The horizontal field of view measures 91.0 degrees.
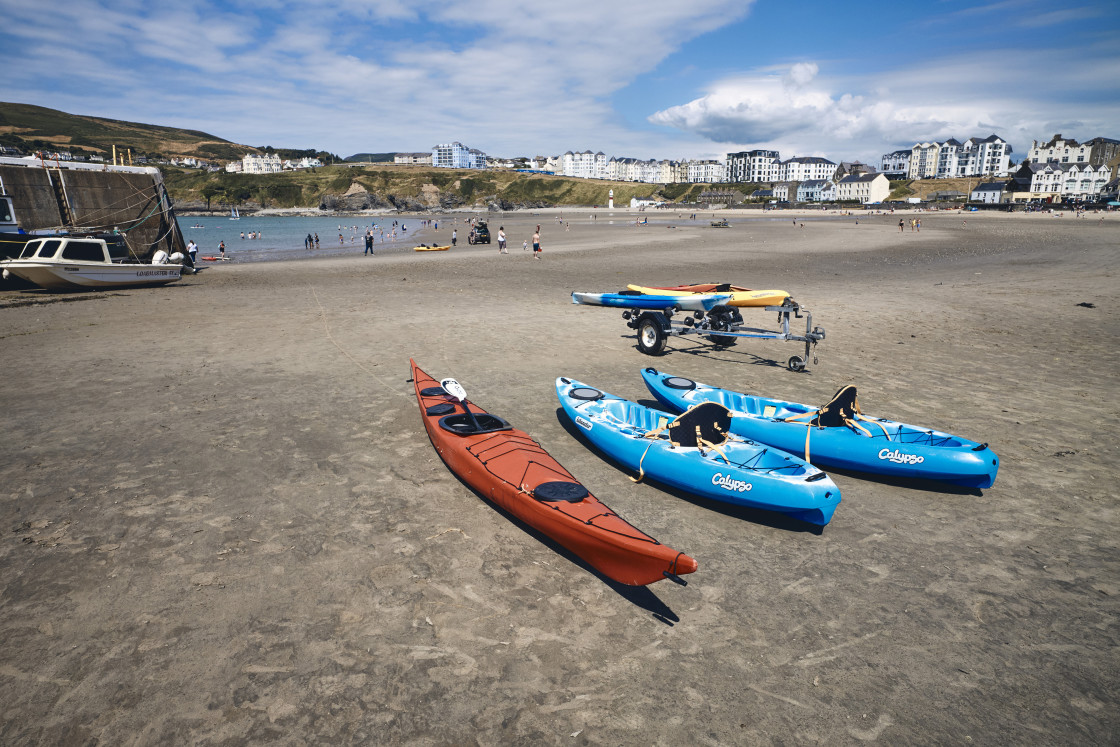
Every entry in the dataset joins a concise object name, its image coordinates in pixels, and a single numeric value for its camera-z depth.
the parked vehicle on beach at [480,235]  49.75
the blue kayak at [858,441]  7.39
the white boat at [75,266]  22.33
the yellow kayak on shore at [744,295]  12.95
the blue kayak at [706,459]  6.58
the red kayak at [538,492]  5.29
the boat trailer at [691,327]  14.05
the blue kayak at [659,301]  13.74
